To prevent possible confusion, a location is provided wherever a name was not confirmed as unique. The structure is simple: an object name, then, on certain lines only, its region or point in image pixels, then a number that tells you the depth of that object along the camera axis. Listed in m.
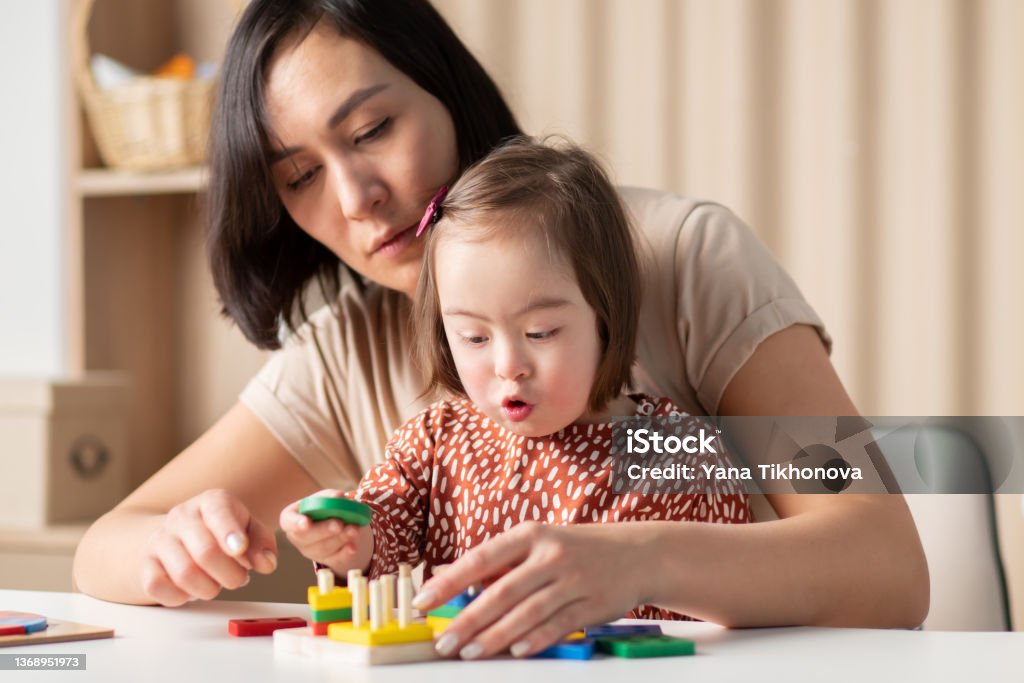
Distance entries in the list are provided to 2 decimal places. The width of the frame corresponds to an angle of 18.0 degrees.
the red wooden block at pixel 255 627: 1.81
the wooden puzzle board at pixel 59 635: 1.78
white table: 1.70
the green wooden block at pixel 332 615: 1.78
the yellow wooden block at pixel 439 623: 1.76
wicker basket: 3.19
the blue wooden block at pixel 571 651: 1.74
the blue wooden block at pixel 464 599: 1.78
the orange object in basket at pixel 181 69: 3.28
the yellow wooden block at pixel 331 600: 1.78
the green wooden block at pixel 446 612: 1.77
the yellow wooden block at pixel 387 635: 1.73
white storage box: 3.09
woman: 1.89
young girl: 1.96
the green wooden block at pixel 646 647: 1.74
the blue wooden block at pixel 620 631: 1.77
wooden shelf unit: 3.40
